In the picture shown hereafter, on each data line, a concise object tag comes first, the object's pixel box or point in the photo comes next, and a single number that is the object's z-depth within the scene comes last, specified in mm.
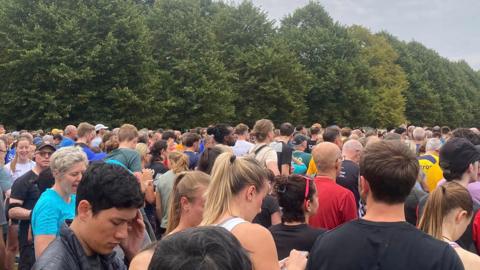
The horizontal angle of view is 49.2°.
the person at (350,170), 6359
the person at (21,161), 8445
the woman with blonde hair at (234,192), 3303
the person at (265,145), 7410
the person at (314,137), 12216
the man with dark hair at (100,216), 2691
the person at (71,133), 10781
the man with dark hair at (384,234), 2650
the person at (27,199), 5836
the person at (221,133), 8391
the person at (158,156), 8062
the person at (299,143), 10493
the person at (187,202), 3742
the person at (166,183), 6562
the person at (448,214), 3543
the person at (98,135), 11012
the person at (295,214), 4016
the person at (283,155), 8531
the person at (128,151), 6996
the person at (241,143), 8945
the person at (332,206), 4867
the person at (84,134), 8367
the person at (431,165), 6755
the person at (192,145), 8673
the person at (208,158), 6336
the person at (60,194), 4211
